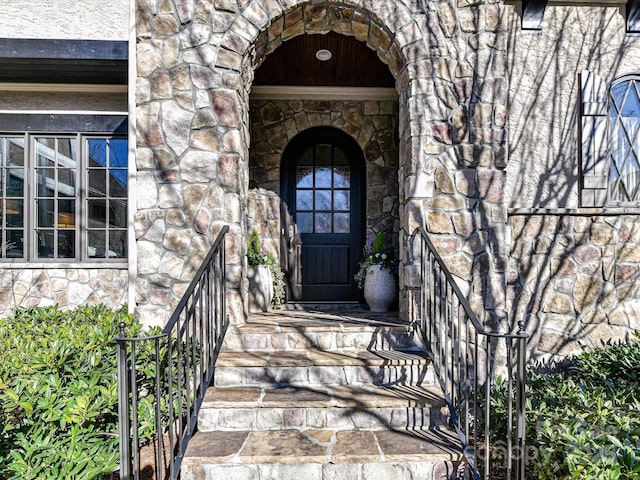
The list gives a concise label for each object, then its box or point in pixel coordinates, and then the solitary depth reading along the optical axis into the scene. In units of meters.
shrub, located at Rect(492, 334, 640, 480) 1.78
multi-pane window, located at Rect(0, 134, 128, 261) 4.55
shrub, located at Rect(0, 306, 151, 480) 1.81
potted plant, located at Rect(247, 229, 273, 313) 4.09
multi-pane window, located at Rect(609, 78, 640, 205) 3.90
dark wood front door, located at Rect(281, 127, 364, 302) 4.97
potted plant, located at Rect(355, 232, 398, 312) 4.13
